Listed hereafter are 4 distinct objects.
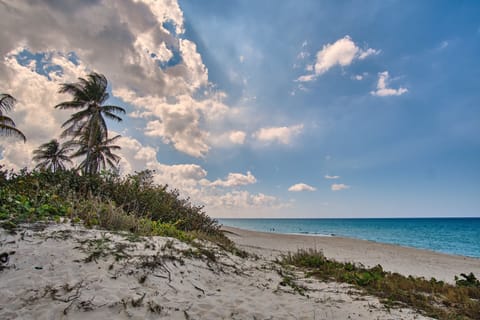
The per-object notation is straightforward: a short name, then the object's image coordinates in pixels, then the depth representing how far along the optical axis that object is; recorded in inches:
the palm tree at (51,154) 1339.8
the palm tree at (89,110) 912.3
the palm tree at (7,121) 693.9
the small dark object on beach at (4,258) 155.9
